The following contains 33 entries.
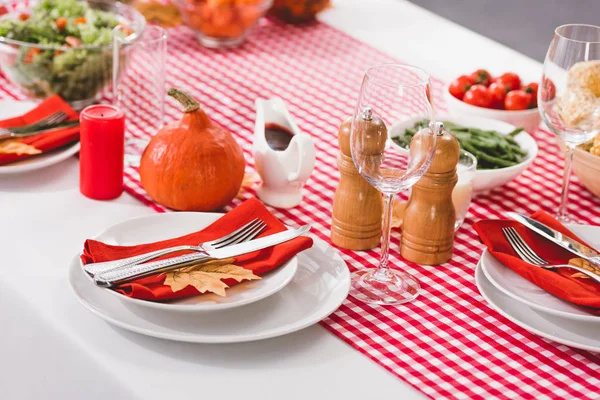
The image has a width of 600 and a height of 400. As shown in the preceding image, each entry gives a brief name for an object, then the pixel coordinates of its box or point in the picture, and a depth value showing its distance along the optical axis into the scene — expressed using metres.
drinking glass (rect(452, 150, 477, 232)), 1.71
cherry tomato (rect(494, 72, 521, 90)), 2.01
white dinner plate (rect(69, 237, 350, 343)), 1.49
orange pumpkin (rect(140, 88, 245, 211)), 1.73
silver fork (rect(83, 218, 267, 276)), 1.53
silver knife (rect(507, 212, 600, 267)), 1.60
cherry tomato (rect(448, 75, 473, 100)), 2.01
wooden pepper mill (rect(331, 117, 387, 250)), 1.67
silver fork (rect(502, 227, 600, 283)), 1.57
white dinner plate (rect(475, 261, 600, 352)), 1.51
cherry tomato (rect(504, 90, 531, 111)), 1.96
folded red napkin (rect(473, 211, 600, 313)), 1.55
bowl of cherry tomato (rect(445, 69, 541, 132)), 1.95
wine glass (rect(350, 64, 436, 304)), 1.50
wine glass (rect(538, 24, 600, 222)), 1.68
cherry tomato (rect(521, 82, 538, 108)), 1.97
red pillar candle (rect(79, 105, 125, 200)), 1.75
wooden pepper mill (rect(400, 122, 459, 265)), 1.62
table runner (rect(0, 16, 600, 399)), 1.49
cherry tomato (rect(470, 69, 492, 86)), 2.02
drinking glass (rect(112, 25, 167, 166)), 1.90
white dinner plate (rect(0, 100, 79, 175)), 1.80
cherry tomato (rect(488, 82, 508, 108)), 1.98
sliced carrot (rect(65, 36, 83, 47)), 2.05
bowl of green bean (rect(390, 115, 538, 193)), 1.80
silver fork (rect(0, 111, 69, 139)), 1.84
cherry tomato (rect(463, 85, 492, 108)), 1.97
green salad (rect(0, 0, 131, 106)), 2.00
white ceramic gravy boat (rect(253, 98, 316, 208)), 1.75
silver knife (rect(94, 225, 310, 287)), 1.51
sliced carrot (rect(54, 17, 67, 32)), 2.08
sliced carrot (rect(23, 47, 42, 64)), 2.00
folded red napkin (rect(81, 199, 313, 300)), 1.50
